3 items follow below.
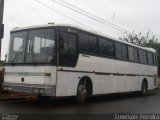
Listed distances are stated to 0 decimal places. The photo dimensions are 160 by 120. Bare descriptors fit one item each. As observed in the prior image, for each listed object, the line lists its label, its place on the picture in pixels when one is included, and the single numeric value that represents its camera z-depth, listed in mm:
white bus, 7251
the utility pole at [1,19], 9398
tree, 29783
